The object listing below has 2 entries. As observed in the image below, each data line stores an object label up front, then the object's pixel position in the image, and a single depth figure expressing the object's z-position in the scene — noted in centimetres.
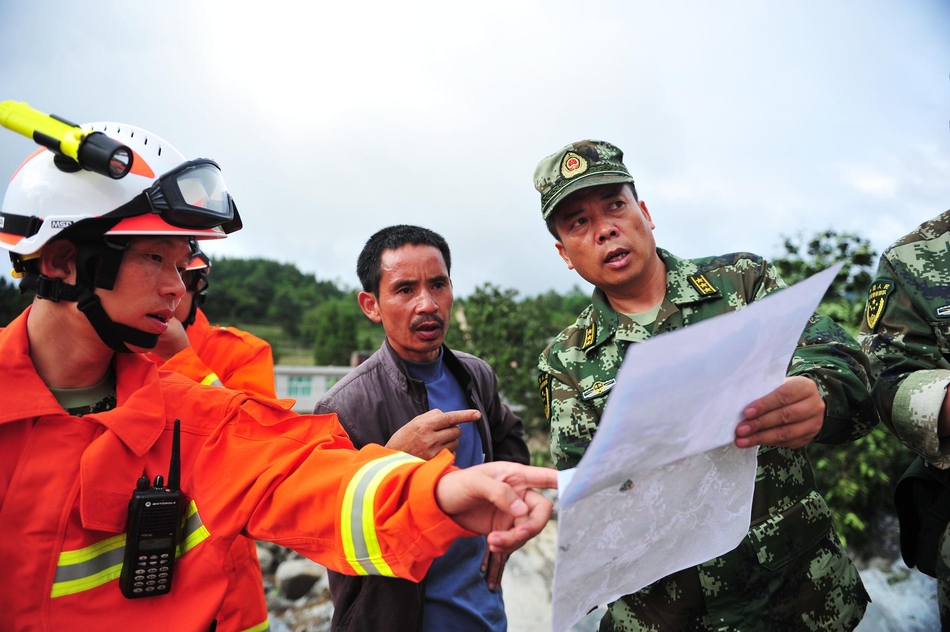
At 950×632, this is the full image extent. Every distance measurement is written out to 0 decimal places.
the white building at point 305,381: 1575
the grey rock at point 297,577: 495
